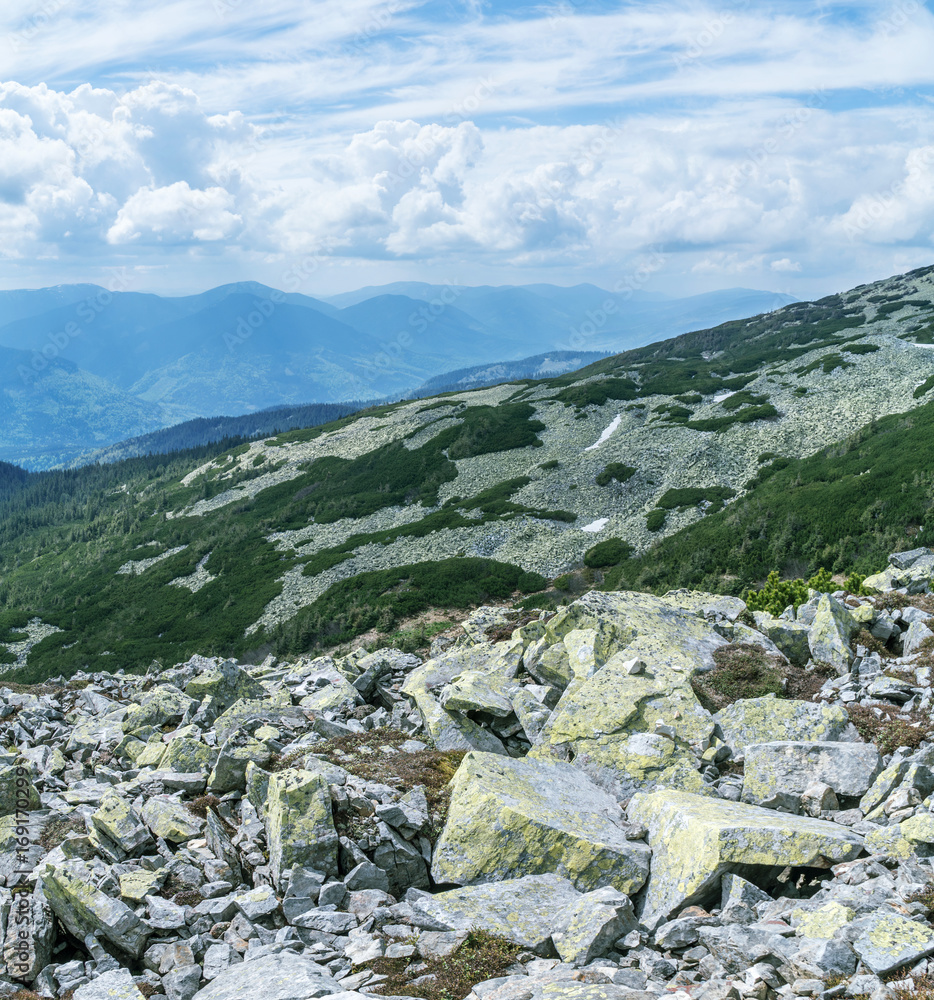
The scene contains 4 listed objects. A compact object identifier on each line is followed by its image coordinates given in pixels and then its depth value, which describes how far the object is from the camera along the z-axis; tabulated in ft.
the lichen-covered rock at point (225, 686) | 77.82
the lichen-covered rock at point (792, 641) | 60.39
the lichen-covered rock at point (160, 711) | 70.49
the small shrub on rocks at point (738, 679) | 53.01
